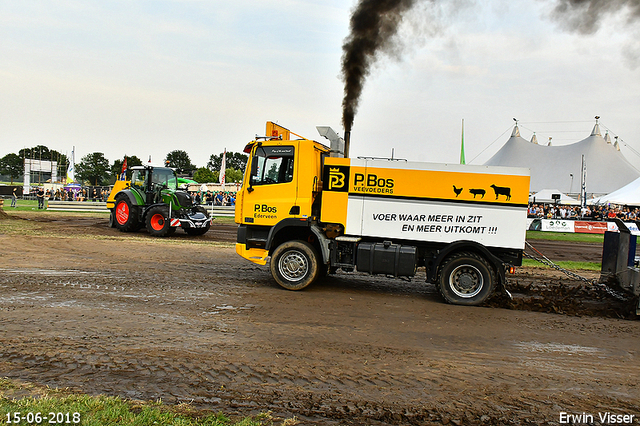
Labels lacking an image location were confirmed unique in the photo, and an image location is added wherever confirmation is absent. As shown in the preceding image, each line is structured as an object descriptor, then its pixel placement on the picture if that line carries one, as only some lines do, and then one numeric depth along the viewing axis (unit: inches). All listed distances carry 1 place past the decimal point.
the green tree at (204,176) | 3589.6
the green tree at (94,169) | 3764.8
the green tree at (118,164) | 3683.6
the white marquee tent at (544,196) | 1699.1
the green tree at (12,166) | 4136.3
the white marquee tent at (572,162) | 1934.1
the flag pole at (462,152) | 1576.6
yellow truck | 309.9
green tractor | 668.1
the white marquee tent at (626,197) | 1354.6
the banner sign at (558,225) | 939.3
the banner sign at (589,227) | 948.0
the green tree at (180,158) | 4664.6
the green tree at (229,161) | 5082.7
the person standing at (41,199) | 1237.1
